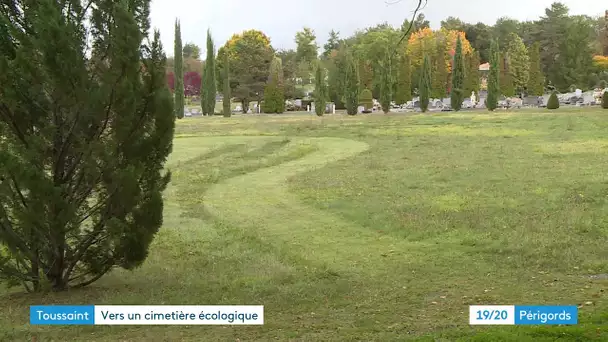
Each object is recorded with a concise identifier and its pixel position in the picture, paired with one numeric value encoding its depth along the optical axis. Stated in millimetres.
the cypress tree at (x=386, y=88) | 41812
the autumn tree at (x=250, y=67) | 57969
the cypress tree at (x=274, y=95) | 49750
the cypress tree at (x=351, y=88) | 42719
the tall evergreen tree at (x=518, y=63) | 52656
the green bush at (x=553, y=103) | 39094
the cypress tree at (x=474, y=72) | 50403
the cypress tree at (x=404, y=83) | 50794
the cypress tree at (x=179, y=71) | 45344
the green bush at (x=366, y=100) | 49675
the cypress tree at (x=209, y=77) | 48594
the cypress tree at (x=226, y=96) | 46406
